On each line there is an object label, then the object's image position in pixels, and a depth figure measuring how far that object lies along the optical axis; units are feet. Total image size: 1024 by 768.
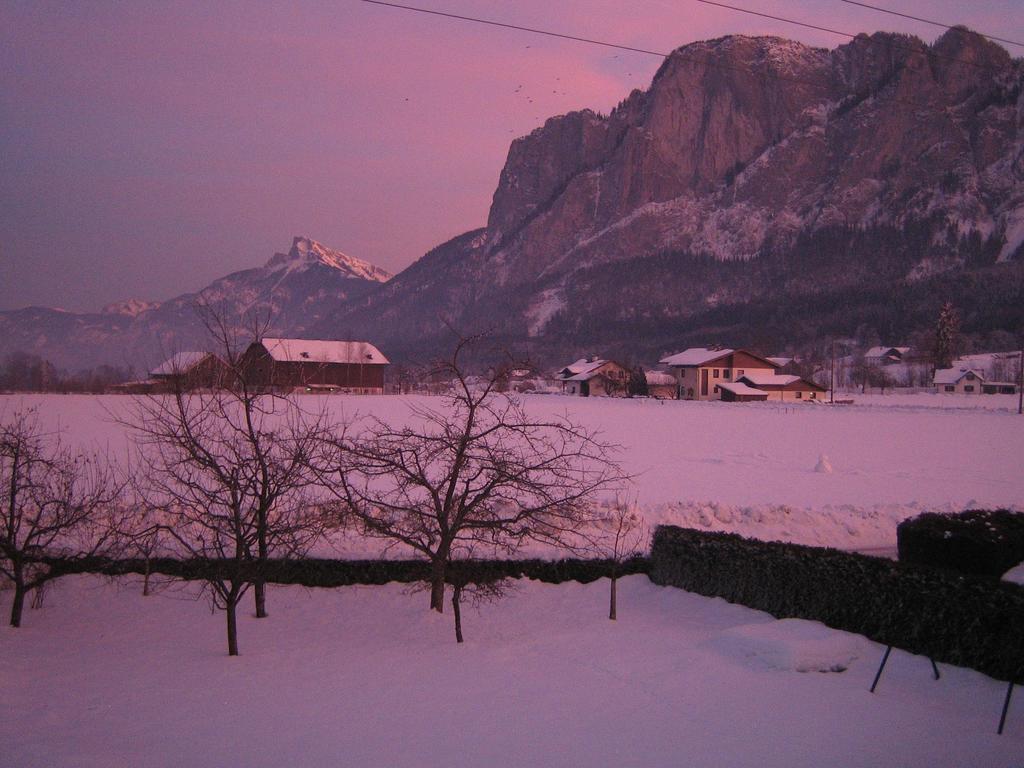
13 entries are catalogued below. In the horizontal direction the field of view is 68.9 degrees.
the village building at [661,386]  362.12
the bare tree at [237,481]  37.81
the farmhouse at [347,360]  315.17
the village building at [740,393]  302.45
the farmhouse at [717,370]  343.46
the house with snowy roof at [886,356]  457.27
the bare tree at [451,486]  41.75
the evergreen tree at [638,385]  339.77
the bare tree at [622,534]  54.75
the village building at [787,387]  323.57
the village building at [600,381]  368.27
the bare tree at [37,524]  42.65
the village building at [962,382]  350.43
